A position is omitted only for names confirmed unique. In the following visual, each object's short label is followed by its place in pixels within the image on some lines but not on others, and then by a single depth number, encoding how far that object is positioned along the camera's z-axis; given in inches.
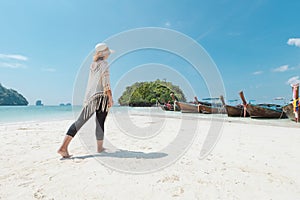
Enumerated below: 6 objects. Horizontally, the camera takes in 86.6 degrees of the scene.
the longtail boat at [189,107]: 745.9
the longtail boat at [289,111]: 423.1
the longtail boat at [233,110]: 569.6
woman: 98.1
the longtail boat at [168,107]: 1092.3
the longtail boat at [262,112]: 499.2
